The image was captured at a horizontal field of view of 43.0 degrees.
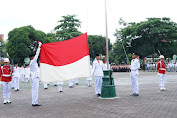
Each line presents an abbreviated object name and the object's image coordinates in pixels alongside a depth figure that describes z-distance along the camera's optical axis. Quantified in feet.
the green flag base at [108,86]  32.96
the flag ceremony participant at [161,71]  41.98
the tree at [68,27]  166.98
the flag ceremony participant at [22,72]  84.71
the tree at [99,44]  264.11
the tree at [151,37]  147.84
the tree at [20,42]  190.26
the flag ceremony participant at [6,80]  32.55
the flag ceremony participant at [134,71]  35.91
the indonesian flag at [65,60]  29.60
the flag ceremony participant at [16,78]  50.08
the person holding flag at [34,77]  29.50
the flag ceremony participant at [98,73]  36.09
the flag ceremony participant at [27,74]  81.61
